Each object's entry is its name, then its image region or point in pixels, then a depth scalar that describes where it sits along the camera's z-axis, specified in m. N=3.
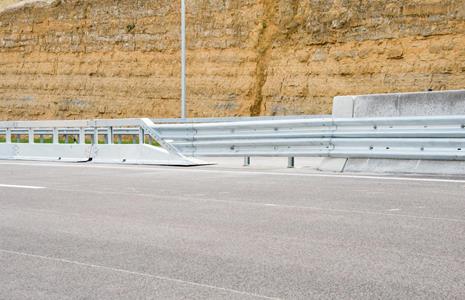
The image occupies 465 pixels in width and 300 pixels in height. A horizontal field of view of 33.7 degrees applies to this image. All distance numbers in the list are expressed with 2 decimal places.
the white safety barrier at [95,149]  18.05
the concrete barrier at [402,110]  13.65
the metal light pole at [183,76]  27.95
